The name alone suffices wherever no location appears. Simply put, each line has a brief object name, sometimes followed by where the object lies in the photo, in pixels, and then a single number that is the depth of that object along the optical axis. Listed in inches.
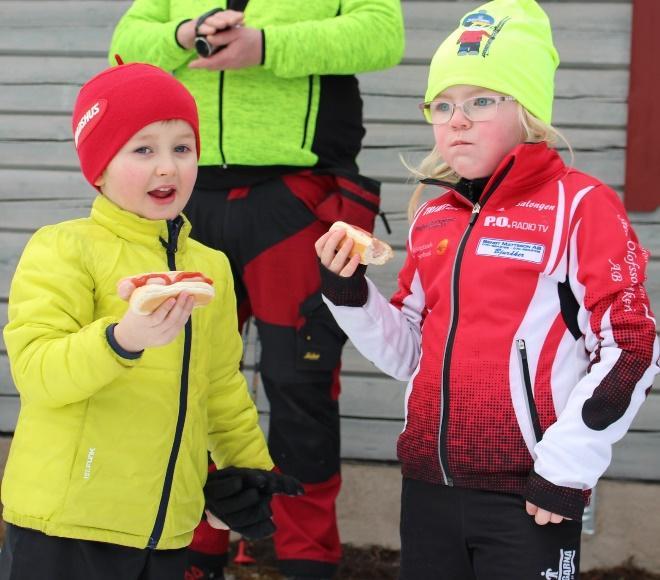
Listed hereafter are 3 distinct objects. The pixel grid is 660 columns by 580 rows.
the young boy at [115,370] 163.2
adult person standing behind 247.0
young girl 166.2
